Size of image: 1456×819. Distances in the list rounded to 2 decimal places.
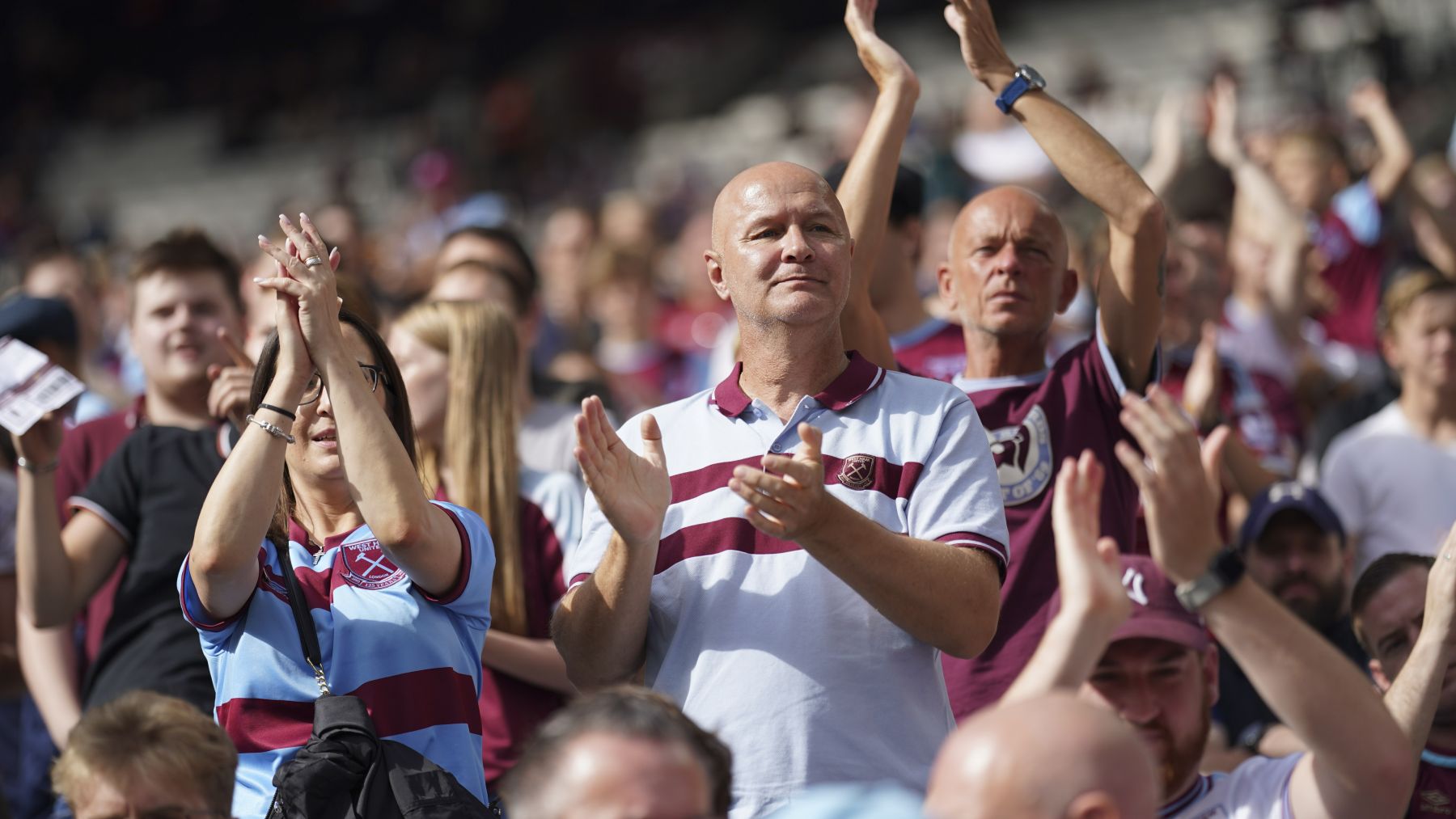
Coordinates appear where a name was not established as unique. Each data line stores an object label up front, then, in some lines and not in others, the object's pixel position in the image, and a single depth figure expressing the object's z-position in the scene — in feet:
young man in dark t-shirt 27.84
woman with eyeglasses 20.85
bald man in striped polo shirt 20.06
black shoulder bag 19.75
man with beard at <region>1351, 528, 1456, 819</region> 21.02
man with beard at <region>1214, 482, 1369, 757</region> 32.89
